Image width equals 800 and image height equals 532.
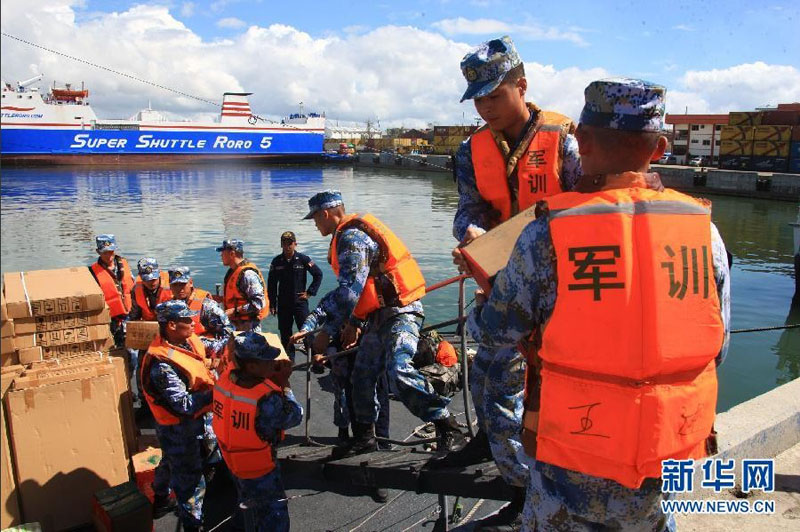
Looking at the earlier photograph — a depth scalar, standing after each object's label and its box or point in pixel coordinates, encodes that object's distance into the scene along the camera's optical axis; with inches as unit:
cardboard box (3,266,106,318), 173.8
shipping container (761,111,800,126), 1728.6
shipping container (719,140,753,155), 1724.9
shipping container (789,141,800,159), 1610.5
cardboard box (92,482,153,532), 159.8
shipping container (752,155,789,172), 1653.5
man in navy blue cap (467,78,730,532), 68.4
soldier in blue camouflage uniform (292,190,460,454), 162.7
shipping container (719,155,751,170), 1736.3
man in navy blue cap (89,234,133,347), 319.0
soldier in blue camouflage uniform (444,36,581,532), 115.0
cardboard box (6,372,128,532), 168.9
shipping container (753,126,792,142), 1616.6
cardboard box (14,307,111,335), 174.2
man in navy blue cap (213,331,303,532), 153.1
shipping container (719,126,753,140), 1715.1
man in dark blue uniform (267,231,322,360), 359.3
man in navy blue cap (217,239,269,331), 292.8
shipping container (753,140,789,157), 1638.8
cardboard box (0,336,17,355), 166.6
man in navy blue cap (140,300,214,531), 176.1
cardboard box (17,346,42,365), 174.7
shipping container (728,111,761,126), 1804.9
